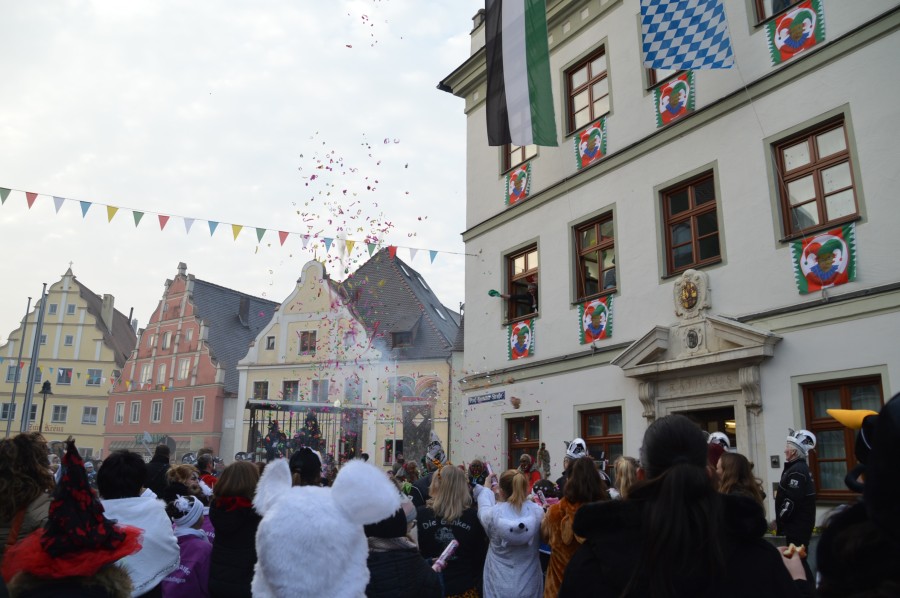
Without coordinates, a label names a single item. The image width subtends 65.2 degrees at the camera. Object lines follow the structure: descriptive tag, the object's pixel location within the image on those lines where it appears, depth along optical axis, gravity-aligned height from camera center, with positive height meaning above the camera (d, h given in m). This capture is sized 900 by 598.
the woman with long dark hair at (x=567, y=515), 5.01 -0.52
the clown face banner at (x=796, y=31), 10.34 +6.14
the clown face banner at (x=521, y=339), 15.23 +2.30
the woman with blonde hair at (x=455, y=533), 6.17 -0.76
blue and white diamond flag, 10.74 +6.29
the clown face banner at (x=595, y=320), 13.24 +2.37
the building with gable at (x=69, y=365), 54.22 +6.22
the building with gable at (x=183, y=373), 46.66 +4.93
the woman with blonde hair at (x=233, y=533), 4.53 -0.56
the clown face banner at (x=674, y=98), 12.23 +6.04
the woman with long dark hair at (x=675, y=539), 2.13 -0.29
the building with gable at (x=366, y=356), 39.56 +5.18
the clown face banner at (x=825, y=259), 9.41 +2.52
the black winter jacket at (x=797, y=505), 6.73 -0.55
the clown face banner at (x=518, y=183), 15.94 +5.91
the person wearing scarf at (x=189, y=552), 4.70 -0.73
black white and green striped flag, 13.52 +7.22
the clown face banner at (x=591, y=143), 13.95 +5.98
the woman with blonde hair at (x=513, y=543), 5.84 -0.81
